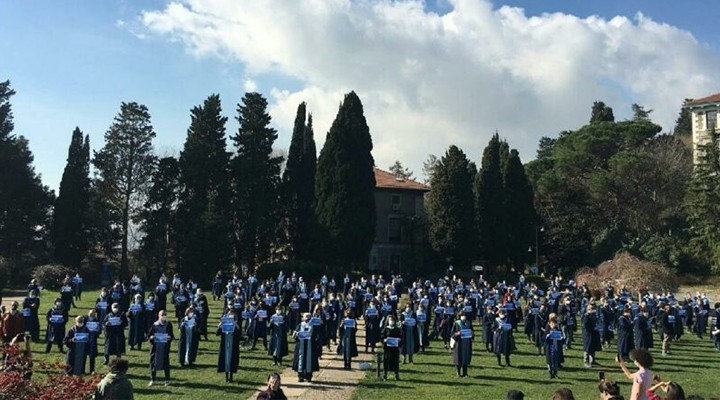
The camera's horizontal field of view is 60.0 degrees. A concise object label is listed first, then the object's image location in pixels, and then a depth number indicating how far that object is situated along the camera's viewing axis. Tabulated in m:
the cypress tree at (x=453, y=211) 47.50
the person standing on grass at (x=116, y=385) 7.91
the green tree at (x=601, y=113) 73.81
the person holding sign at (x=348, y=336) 17.67
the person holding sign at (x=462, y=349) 16.59
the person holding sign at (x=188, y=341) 16.66
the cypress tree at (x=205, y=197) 39.59
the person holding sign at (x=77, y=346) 15.01
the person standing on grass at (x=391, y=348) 16.08
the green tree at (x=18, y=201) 45.38
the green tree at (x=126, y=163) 46.94
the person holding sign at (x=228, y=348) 15.38
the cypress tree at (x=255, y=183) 42.00
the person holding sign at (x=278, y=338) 17.38
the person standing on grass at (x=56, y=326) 18.20
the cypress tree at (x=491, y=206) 48.88
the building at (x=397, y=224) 52.19
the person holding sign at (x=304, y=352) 15.60
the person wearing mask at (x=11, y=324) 16.77
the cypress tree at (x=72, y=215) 45.41
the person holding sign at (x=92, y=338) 15.48
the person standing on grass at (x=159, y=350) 14.77
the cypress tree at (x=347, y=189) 43.88
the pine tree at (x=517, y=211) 49.41
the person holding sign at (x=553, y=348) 16.62
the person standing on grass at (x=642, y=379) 7.48
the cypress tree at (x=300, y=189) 44.47
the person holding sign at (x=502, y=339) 18.14
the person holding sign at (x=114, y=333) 16.66
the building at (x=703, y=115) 57.34
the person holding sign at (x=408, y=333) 18.47
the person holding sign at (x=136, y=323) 18.82
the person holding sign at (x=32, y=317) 19.67
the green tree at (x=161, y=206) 42.38
